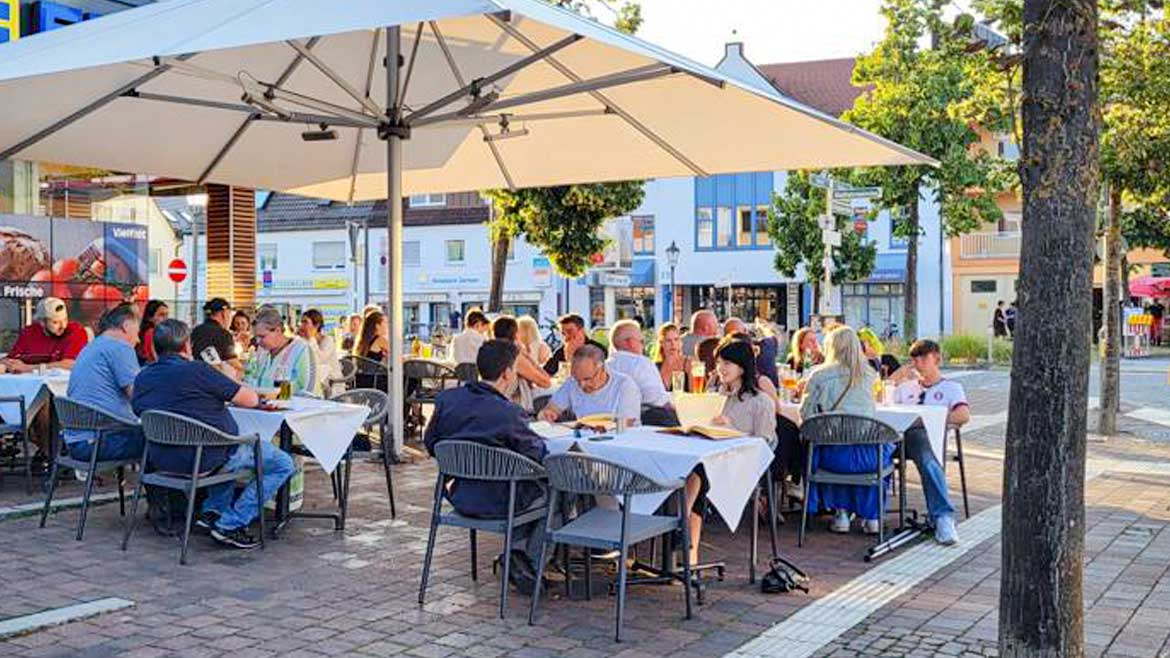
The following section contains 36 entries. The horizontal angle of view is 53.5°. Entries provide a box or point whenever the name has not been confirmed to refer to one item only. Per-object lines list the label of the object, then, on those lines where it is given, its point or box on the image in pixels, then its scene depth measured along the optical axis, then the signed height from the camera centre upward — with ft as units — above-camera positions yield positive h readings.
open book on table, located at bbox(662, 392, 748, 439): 26.24 -2.66
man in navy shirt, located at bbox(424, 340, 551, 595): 18.70 -2.19
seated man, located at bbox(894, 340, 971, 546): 24.26 -2.86
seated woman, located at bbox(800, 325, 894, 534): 23.93 -2.40
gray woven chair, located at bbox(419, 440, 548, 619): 18.12 -2.81
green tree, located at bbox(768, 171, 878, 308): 111.96 +4.78
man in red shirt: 32.77 -1.39
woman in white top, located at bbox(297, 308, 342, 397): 37.76 -1.74
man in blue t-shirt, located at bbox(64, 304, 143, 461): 24.62 -1.78
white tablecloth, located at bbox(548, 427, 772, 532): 18.79 -2.79
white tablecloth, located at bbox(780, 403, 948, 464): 24.70 -2.73
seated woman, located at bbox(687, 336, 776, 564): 22.39 -2.05
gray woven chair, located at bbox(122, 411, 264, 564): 21.26 -2.73
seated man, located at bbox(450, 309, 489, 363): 39.37 -1.61
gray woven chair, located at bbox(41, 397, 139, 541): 23.34 -2.66
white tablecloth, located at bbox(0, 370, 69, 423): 28.91 -2.32
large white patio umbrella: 21.08 +4.52
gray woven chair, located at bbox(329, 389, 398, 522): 25.90 -2.62
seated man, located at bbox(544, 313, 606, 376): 34.53 -1.21
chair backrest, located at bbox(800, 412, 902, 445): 23.08 -2.81
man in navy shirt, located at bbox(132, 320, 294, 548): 21.94 -2.22
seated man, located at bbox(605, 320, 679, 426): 24.82 -1.76
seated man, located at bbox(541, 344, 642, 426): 23.00 -2.09
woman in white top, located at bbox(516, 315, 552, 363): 35.53 -1.40
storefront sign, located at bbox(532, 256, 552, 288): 160.66 +2.40
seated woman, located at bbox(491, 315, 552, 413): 27.86 -2.07
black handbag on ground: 19.77 -4.96
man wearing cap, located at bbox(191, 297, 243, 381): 27.78 -1.13
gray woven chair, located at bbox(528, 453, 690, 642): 17.28 -3.47
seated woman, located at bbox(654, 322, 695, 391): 32.60 -1.88
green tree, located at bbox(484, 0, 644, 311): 65.57 +4.45
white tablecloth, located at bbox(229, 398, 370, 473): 23.08 -2.67
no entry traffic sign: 72.79 +1.37
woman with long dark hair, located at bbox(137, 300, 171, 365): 33.86 -1.04
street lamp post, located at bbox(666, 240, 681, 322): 126.21 +4.04
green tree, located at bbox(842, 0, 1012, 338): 77.77 +11.36
